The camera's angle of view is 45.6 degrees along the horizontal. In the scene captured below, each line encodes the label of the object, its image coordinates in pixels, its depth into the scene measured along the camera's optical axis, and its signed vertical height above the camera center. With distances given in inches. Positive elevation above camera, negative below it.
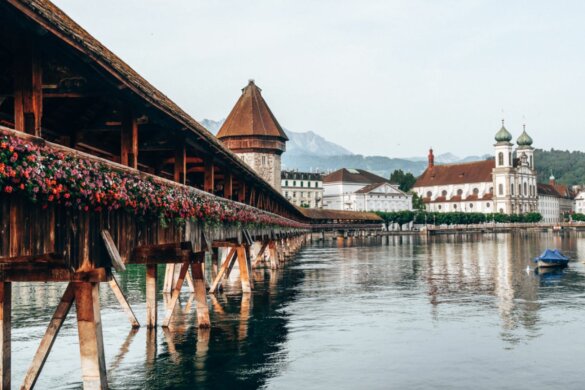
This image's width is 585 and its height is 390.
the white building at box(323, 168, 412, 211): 6934.1 +368.5
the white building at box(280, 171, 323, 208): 6697.8 +426.8
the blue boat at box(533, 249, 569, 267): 1947.6 -94.8
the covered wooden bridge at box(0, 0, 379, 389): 342.6 +34.4
